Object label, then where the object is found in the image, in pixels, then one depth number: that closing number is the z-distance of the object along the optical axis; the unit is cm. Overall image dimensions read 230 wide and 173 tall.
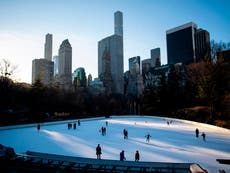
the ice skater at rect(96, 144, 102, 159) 1236
